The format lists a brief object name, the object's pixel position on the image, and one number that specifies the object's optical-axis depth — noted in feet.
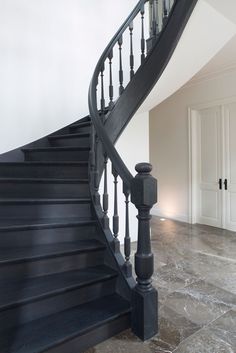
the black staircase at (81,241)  5.01
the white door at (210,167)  15.07
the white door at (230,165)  14.33
